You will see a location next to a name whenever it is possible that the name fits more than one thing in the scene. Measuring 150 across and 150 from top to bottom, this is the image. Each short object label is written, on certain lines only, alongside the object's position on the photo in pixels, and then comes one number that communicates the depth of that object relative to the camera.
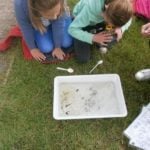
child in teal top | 1.79
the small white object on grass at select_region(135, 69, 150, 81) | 2.07
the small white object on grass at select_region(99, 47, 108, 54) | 2.26
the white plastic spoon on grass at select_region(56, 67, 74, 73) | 2.18
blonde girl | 1.84
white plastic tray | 1.94
